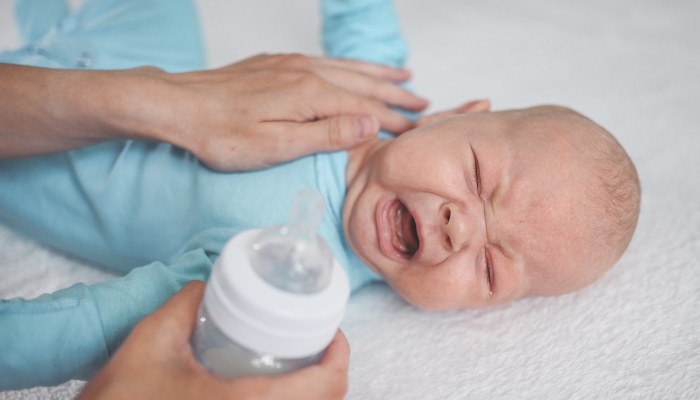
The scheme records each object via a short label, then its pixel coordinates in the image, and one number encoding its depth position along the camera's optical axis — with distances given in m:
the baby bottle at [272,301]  0.33
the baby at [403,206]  0.43
